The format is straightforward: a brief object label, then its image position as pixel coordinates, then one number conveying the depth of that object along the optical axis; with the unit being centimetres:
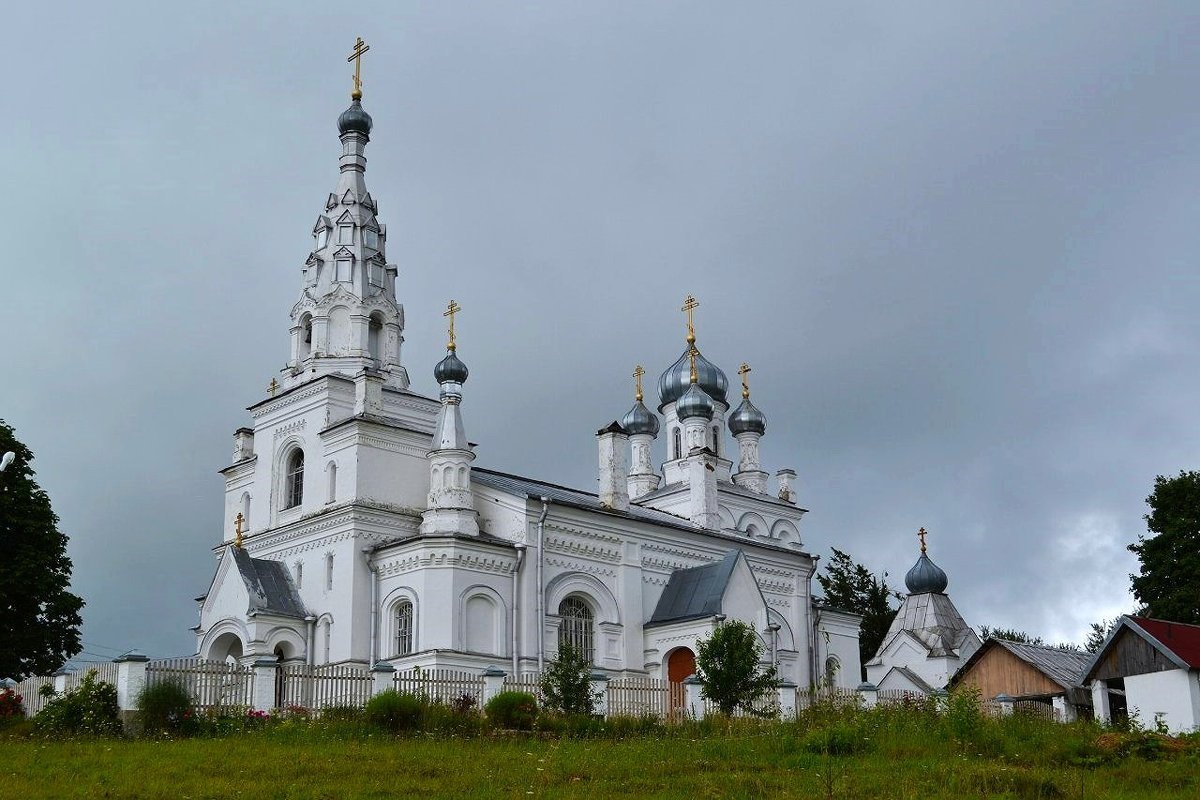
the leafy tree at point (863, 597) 4791
